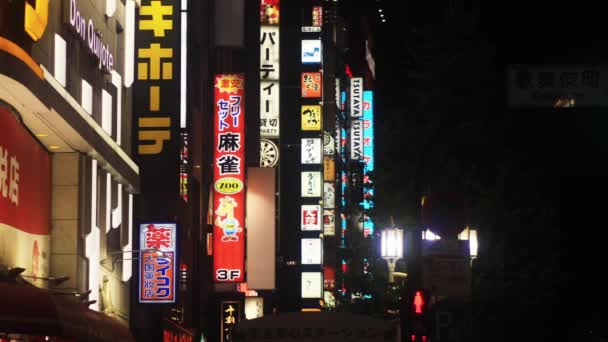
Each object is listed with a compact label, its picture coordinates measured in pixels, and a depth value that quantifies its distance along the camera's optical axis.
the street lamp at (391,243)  30.02
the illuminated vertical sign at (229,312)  34.44
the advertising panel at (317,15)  54.53
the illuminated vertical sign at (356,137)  65.62
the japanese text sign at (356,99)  65.12
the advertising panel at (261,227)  32.59
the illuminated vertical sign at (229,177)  30.45
